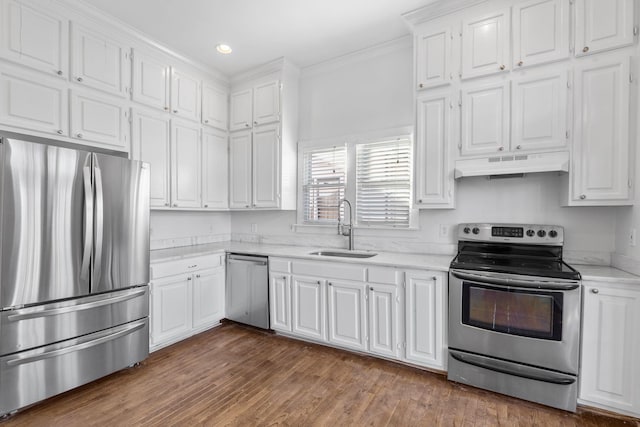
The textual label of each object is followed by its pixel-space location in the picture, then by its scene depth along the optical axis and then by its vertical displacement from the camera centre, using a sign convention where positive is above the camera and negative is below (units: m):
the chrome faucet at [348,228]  3.42 -0.21
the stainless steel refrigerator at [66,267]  1.93 -0.43
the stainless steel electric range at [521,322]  2.05 -0.79
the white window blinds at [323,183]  3.68 +0.33
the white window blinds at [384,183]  3.27 +0.30
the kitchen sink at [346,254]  3.26 -0.48
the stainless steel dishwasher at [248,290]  3.34 -0.91
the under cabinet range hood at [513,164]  2.30 +0.37
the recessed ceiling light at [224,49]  3.33 +1.77
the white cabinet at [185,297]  2.90 -0.92
